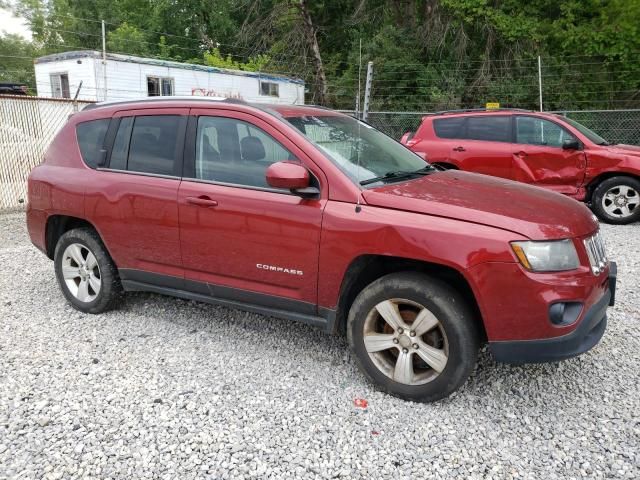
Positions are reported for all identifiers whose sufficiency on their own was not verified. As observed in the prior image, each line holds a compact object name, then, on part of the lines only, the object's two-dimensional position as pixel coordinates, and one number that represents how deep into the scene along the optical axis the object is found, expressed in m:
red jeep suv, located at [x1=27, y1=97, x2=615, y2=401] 2.89
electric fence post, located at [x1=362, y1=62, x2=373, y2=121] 11.70
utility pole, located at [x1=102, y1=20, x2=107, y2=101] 16.23
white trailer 16.47
